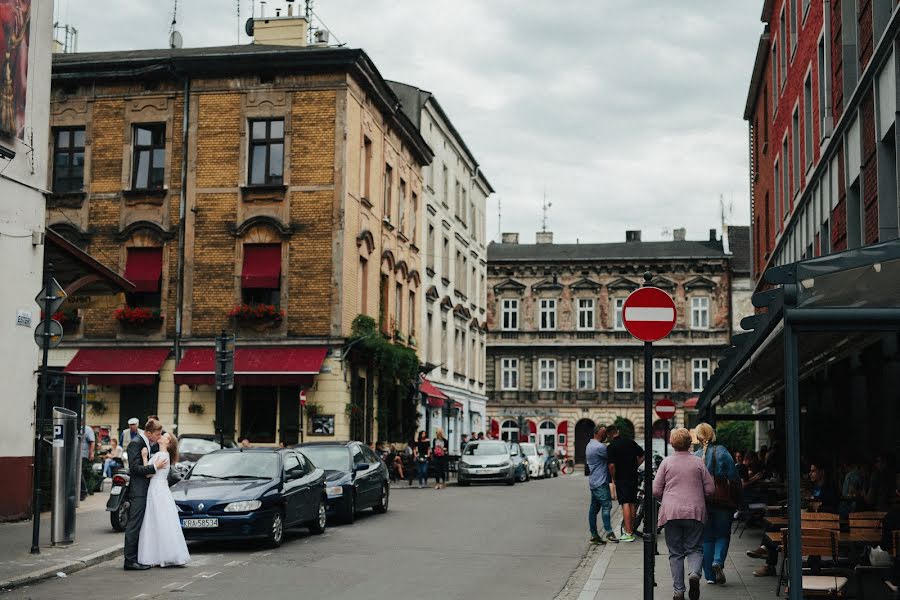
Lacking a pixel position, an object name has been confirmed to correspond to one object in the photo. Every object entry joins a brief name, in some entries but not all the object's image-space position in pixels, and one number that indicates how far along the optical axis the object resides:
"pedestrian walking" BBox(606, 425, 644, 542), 19.44
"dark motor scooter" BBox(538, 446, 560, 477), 51.94
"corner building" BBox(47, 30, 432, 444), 36.72
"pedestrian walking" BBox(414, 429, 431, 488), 37.09
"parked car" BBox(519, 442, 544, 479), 47.76
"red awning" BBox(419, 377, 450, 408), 47.34
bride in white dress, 15.02
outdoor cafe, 8.80
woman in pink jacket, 12.48
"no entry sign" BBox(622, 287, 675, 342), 11.44
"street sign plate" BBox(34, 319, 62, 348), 16.52
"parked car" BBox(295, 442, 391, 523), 22.06
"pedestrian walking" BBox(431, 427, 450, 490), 37.06
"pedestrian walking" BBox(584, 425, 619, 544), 19.22
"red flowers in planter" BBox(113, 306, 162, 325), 37.66
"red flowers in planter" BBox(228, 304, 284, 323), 36.56
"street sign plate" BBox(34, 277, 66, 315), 16.47
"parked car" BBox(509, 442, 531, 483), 42.68
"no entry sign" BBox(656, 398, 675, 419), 30.99
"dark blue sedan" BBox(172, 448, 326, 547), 16.97
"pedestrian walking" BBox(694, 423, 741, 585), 14.03
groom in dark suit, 14.98
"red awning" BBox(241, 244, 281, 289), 37.00
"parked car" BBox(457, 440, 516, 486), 39.91
